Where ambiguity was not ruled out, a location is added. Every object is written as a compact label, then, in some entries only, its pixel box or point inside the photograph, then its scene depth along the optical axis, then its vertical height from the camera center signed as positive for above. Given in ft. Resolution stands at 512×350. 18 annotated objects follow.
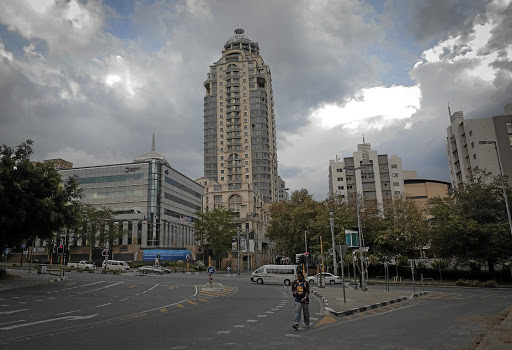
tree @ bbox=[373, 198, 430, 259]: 134.62 +6.42
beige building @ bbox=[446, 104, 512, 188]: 199.93 +59.48
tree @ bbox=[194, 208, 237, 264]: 225.27 +18.50
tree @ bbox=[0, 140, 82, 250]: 85.81 +15.69
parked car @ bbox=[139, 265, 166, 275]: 169.48 -3.18
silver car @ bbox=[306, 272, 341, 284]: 123.95 -7.10
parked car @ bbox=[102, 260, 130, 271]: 181.67 -0.70
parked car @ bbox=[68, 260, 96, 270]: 185.31 +0.02
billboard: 218.18 +4.68
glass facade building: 248.93 +45.06
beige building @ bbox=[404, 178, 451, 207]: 328.08 +54.83
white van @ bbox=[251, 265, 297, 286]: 116.98 -4.96
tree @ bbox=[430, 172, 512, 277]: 111.86 +7.79
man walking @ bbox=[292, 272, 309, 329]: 35.75 -3.79
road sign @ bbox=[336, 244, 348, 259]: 62.39 +0.99
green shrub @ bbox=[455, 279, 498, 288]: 106.83 -9.30
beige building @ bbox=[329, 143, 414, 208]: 314.76 +65.55
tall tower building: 391.45 +141.81
